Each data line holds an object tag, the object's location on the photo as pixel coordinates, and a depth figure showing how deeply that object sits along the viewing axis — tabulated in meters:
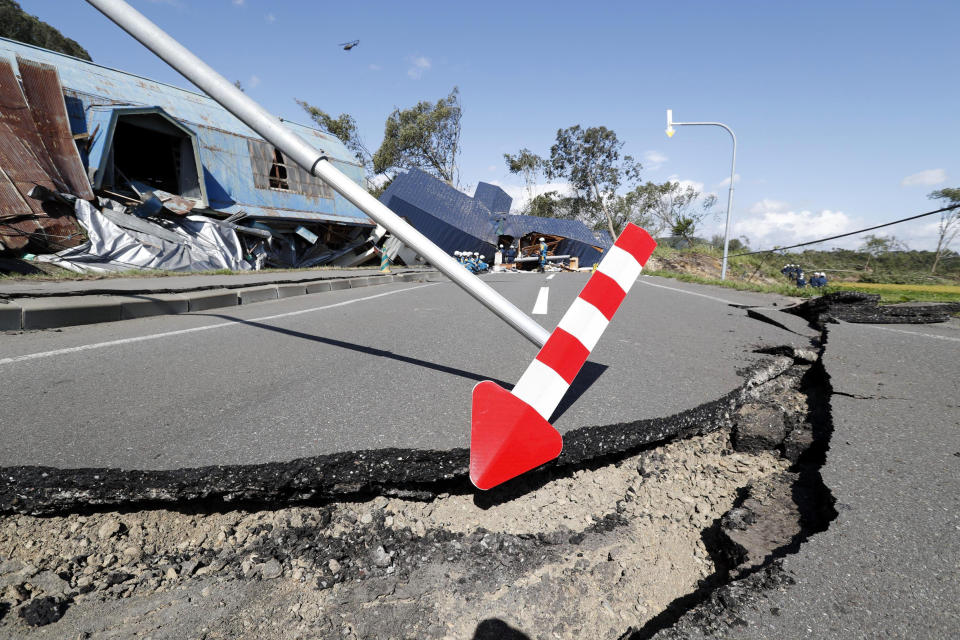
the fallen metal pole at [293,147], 1.93
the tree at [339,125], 35.05
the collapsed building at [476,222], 20.83
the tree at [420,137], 34.59
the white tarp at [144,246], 8.88
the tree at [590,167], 36.31
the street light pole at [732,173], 14.63
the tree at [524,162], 38.94
